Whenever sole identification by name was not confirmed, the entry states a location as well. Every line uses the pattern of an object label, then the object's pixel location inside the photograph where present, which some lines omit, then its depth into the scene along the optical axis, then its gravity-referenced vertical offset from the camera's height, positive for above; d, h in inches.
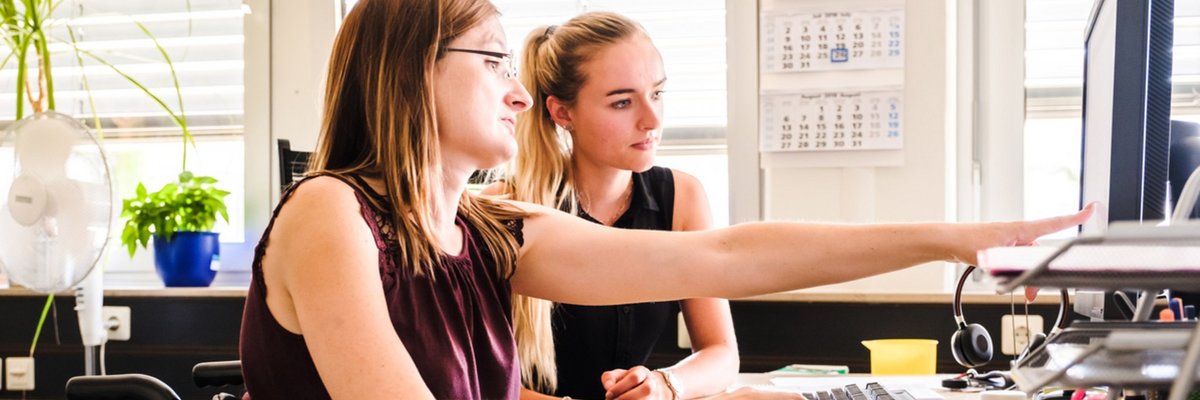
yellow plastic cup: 81.4 -11.8
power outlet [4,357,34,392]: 124.3 -19.3
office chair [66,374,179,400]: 59.9 -10.1
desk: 65.2 -12.1
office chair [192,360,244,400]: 73.5 -11.4
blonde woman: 74.4 +2.1
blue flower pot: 123.0 -6.8
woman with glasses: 41.8 -2.2
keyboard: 52.9 -9.7
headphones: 60.1 -8.1
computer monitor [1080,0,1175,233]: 43.2 +3.2
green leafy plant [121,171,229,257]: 123.9 -1.6
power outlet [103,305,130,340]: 121.0 -13.4
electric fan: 93.5 -0.5
